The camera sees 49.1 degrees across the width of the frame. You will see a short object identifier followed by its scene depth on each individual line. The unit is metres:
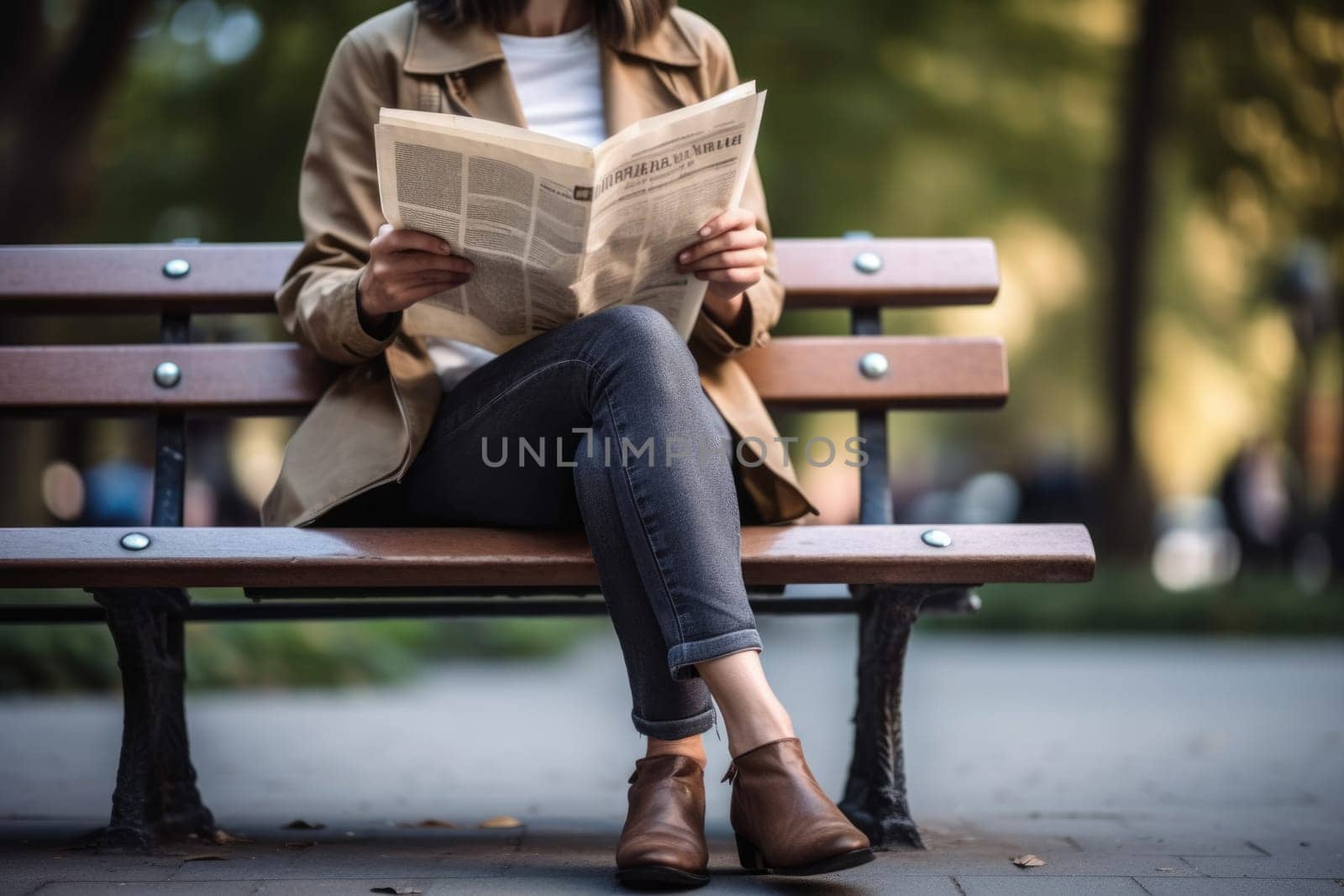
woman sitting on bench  2.24
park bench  2.48
